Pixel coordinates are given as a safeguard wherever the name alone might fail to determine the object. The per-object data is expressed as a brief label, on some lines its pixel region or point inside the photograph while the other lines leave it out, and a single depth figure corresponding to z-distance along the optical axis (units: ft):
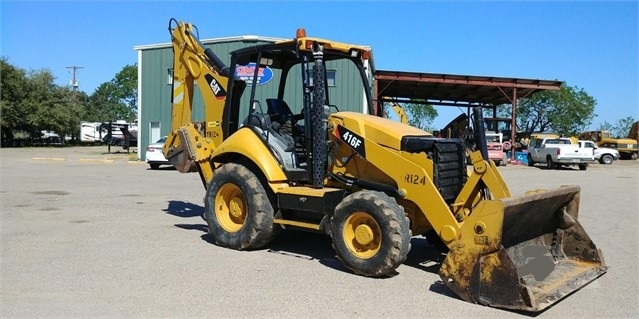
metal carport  111.14
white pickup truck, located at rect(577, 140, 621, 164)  125.80
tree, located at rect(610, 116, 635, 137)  272.10
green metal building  91.48
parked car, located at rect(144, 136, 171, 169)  74.54
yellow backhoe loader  17.79
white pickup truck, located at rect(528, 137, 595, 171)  97.55
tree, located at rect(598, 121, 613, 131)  272.10
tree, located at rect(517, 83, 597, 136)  245.86
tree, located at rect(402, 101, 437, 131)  202.39
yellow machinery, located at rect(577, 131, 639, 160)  146.72
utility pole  260.42
